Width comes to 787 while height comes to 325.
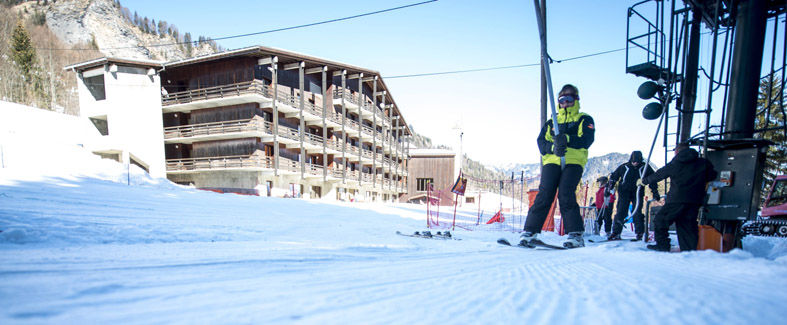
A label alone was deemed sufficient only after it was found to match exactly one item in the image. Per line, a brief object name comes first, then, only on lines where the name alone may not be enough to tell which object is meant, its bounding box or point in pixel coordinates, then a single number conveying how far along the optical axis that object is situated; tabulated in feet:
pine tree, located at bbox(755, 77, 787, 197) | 66.62
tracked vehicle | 32.94
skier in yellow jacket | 12.23
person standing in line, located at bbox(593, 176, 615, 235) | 22.29
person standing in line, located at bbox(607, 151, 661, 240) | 20.29
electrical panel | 12.51
